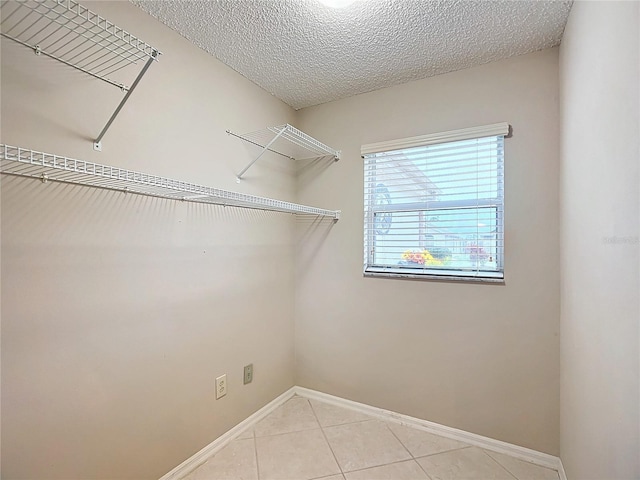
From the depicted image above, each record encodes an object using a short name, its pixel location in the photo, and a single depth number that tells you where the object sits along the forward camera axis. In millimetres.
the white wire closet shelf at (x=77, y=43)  1065
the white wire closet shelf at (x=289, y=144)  1978
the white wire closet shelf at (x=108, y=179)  893
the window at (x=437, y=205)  1868
